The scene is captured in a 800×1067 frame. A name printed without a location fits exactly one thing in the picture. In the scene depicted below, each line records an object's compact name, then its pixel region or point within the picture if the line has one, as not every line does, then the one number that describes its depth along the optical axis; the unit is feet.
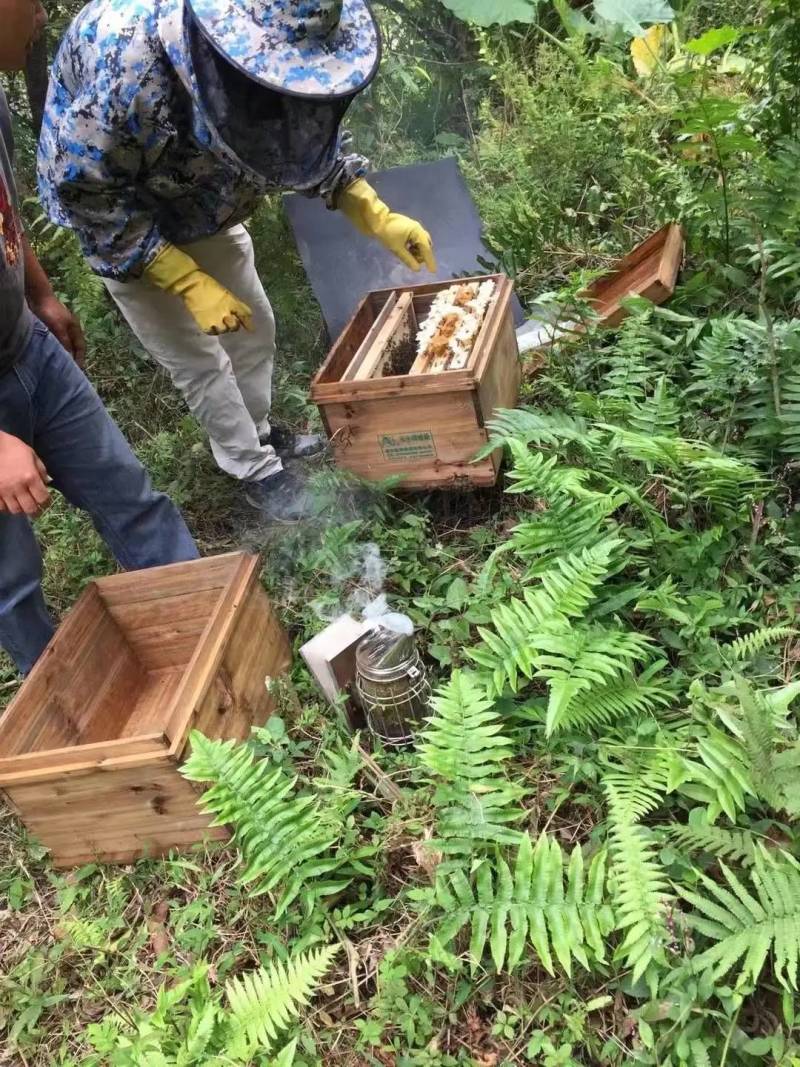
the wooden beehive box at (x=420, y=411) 8.61
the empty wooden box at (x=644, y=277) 10.15
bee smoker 6.91
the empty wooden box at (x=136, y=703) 6.41
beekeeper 7.01
